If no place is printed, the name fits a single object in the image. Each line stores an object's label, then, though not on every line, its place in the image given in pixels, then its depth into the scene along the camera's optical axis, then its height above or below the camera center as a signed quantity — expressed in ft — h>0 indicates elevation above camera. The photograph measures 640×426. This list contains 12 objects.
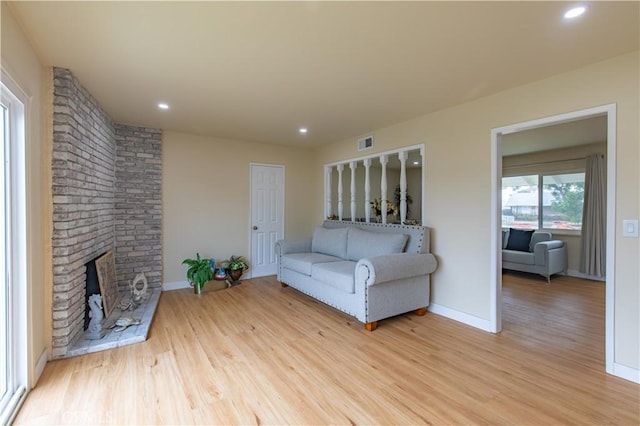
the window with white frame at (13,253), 6.12 -0.89
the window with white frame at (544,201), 18.22 +0.62
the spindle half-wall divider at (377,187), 13.91 +1.73
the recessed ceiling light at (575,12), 5.54 +3.73
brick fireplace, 7.84 +0.43
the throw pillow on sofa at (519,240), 18.10 -1.79
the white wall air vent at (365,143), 14.64 +3.35
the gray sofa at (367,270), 9.96 -2.22
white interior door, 17.06 -0.26
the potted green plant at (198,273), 13.87 -2.92
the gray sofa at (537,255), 16.44 -2.54
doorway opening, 7.40 +0.06
